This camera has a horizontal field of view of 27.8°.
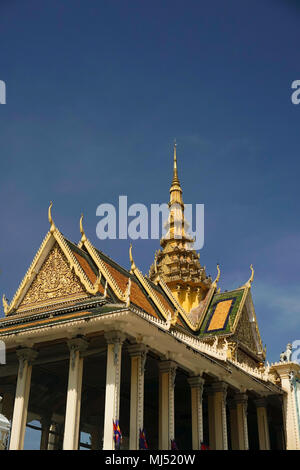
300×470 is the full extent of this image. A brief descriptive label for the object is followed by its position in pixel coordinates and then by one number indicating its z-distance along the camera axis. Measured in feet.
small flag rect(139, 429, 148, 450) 62.08
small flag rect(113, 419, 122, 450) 58.29
